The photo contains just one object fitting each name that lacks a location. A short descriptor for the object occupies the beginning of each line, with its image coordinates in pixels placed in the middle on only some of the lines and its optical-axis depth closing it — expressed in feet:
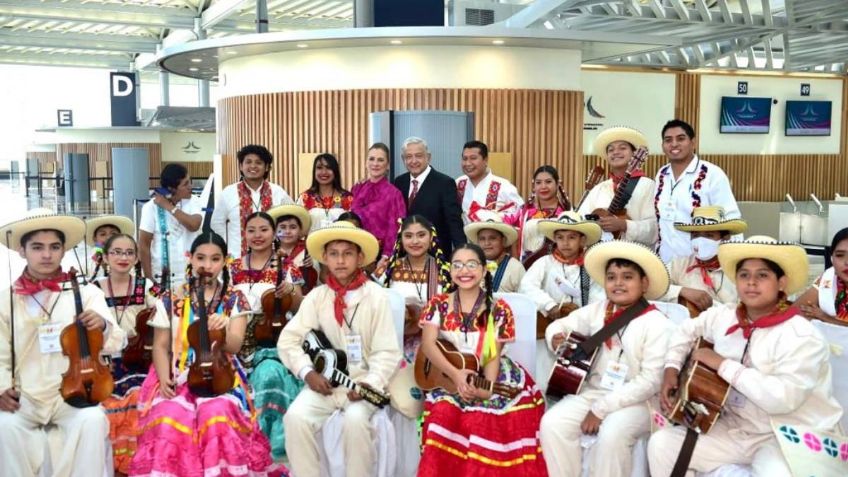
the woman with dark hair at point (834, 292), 12.41
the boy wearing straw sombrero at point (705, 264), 15.26
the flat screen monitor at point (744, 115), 62.90
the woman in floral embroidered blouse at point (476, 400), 12.02
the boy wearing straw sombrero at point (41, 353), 11.84
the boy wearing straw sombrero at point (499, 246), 16.85
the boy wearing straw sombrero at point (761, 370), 10.46
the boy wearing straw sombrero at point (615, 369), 11.84
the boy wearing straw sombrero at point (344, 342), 12.69
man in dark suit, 19.08
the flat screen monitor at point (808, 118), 65.57
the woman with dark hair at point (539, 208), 19.30
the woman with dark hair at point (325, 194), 19.57
